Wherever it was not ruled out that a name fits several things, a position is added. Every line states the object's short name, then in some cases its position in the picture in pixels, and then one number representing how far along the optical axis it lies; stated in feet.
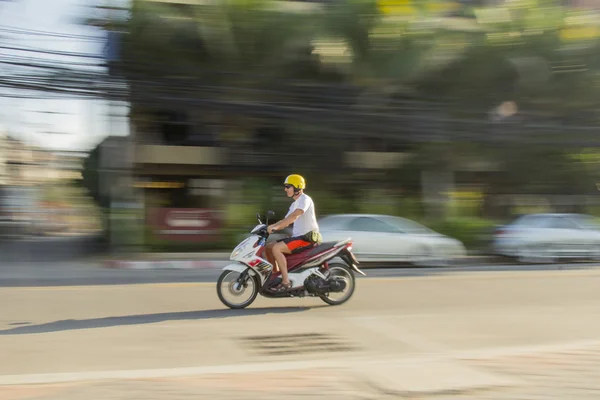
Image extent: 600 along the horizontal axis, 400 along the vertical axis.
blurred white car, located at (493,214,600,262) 53.36
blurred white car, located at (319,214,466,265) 47.88
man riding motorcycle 26.96
